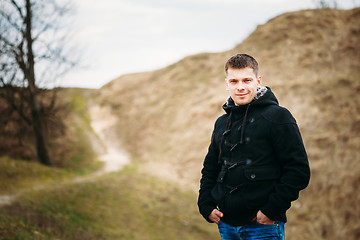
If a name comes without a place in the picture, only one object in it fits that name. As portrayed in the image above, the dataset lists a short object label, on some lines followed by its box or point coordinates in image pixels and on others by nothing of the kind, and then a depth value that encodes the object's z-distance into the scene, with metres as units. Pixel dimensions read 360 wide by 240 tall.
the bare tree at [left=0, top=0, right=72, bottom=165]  16.05
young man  2.61
